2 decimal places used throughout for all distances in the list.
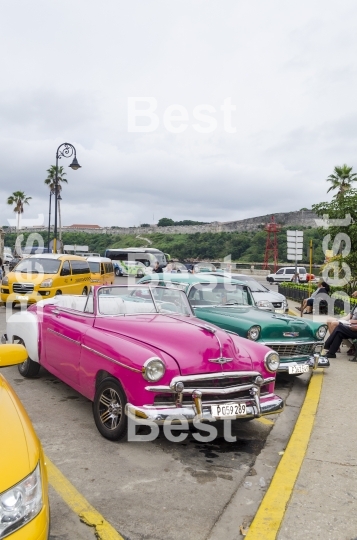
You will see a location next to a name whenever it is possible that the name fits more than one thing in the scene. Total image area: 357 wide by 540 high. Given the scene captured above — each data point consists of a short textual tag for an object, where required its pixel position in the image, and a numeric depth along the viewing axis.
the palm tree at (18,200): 82.38
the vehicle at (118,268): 46.55
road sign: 20.52
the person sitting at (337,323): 9.66
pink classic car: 4.43
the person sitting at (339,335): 9.14
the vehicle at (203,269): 30.48
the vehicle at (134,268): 44.69
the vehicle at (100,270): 23.75
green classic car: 7.22
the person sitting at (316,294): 16.27
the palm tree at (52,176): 61.12
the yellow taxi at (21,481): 2.21
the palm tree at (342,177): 44.31
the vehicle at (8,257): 50.34
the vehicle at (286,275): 44.07
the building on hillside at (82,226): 142.45
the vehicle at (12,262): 42.43
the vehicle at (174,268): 30.52
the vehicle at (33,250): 49.47
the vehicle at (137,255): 48.06
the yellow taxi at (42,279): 15.33
